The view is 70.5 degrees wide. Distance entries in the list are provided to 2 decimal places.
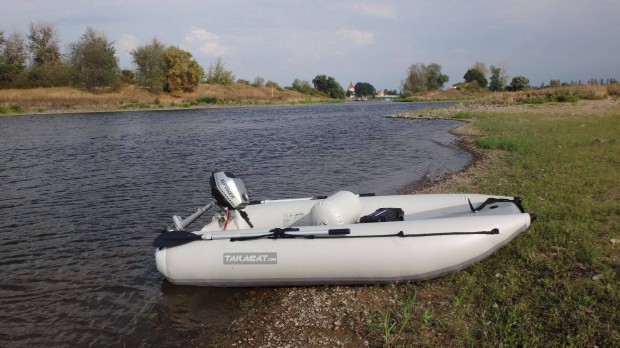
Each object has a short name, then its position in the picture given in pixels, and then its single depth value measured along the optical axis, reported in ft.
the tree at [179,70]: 231.30
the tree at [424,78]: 399.44
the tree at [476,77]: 370.73
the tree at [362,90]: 641.40
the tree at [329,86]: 412.16
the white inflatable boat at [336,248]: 16.21
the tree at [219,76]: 286.46
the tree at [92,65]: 204.23
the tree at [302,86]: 375.16
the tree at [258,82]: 321.52
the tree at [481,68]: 372.09
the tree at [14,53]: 202.95
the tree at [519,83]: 275.20
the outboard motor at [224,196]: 19.42
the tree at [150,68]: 226.79
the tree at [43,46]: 217.15
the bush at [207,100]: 232.73
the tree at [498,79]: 335.67
